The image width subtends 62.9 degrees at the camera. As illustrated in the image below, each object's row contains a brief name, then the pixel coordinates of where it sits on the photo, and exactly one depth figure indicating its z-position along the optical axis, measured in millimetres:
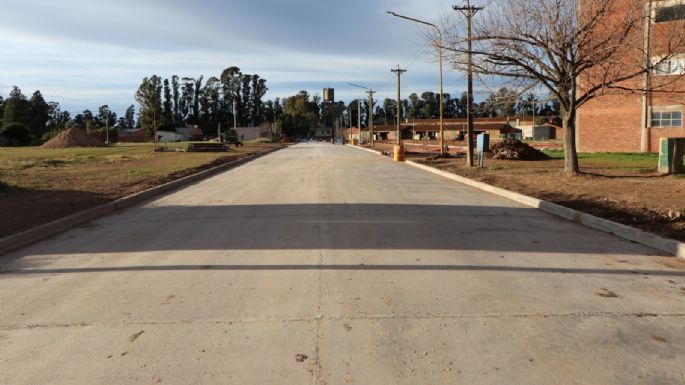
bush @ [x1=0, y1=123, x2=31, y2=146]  78312
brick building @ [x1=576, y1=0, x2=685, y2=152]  34362
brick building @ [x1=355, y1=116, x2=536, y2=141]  112619
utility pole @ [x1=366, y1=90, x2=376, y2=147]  84062
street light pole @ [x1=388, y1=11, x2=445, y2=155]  18239
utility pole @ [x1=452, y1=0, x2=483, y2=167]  17781
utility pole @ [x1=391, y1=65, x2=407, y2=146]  47531
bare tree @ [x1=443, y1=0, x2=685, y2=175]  15430
